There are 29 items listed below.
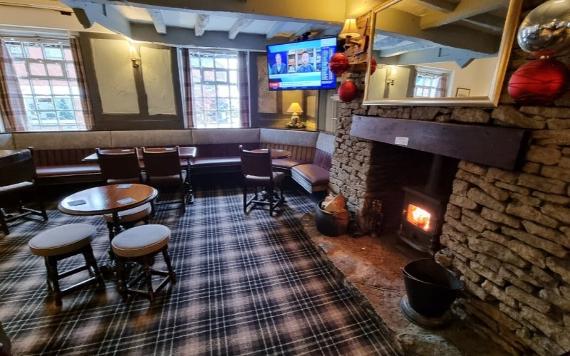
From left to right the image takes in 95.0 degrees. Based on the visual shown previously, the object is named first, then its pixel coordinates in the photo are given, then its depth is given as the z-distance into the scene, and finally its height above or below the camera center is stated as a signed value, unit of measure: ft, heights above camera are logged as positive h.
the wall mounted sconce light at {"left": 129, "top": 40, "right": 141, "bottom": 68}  14.12 +2.88
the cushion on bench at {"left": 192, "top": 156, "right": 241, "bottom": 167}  14.61 -2.87
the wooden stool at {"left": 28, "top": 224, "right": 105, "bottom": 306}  6.29 -3.37
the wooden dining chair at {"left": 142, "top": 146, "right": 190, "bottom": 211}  10.84 -2.47
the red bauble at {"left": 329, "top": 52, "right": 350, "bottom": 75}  8.91 +1.62
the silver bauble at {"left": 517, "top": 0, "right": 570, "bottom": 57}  3.45 +1.15
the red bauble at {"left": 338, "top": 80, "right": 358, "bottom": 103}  9.10 +0.74
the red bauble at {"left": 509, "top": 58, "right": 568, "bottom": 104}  3.90 +0.52
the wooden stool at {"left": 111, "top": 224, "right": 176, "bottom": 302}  6.32 -3.36
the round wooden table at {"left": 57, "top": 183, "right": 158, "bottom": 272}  6.65 -2.48
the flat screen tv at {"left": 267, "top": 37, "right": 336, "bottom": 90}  11.87 +2.22
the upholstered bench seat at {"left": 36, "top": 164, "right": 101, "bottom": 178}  12.32 -2.98
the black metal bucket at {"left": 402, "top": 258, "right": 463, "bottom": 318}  5.44 -3.74
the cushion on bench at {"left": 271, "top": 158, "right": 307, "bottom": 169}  14.16 -2.82
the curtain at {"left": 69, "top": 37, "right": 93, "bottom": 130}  13.41 +1.21
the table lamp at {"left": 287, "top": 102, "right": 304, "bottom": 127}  16.28 -0.12
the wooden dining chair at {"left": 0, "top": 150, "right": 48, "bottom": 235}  9.64 -3.08
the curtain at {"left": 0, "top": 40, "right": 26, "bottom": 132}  12.94 +0.40
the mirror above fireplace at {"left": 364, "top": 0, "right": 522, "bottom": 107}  4.94 +1.47
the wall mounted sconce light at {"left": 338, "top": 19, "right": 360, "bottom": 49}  8.30 +2.48
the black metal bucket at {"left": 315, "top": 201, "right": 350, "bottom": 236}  9.31 -3.87
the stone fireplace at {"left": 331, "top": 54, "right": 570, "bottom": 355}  4.29 -2.20
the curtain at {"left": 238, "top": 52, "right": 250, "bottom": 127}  16.21 +1.54
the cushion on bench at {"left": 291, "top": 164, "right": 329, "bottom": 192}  11.87 -2.98
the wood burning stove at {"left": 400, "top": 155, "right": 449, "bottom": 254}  7.20 -2.79
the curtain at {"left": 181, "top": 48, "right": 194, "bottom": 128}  15.42 +1.40
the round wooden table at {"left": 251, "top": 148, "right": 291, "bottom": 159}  13.29 -2.17
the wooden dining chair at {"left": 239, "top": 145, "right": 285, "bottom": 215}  11.16 -2.76
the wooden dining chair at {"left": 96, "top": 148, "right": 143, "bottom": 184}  10.37 -2.33
